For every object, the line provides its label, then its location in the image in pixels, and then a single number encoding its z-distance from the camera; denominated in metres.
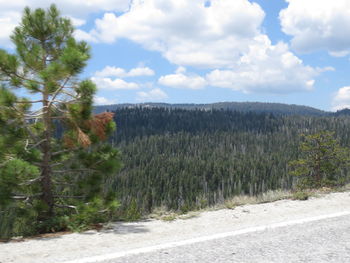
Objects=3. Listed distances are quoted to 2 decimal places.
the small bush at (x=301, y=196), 8.48
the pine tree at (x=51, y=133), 7.70
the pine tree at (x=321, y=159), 15.51
